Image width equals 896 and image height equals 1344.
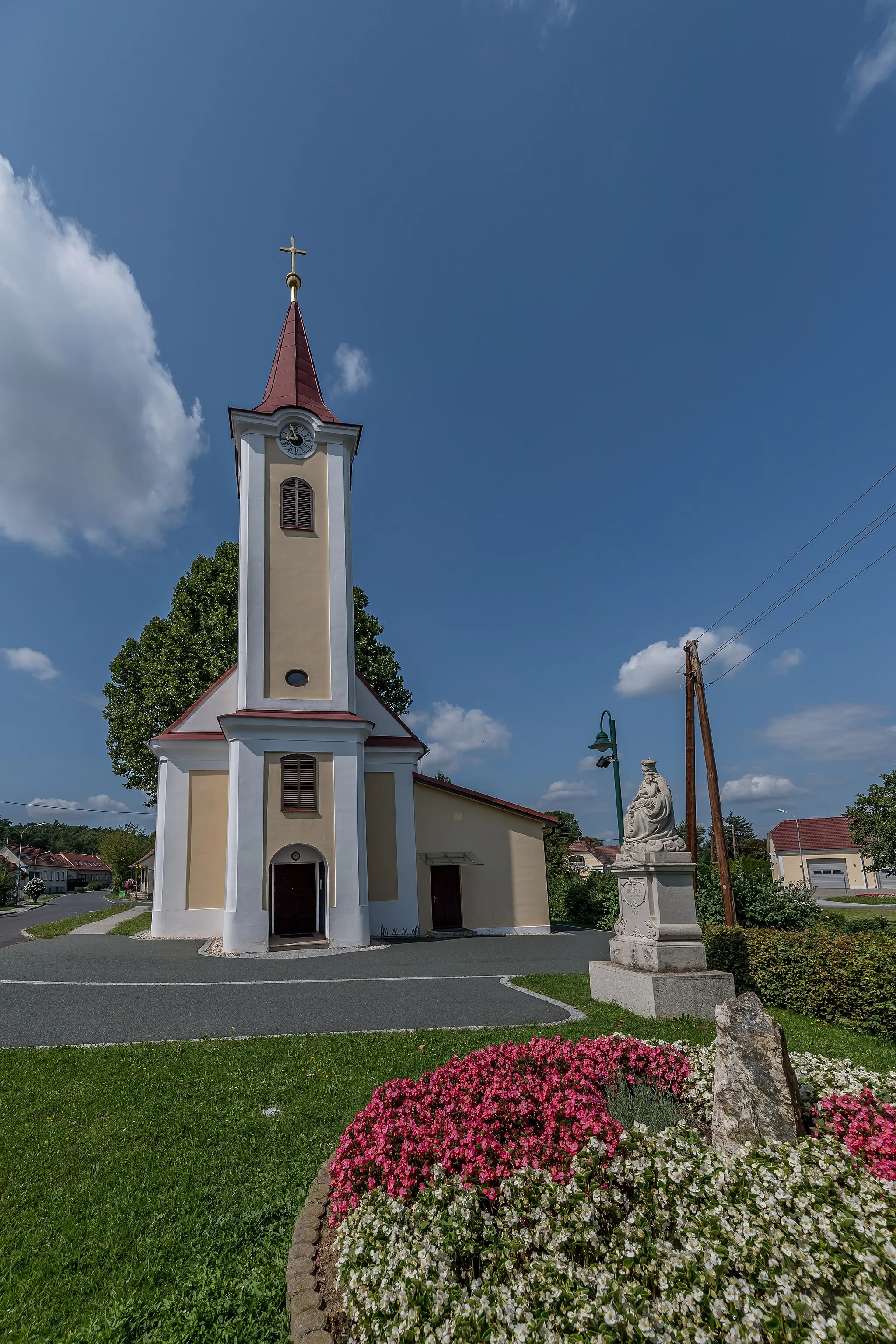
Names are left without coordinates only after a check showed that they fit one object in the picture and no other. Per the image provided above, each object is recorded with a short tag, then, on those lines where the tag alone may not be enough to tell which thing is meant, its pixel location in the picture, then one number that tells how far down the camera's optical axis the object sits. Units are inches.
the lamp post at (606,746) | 807.1
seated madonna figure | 376.5
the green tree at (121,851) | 2236.7
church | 724.7
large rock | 158.1
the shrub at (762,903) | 704.4
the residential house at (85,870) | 3973.9
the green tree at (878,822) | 1309.1
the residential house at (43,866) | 3324.3
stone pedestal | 340.5
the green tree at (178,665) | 1111.0
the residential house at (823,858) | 2583.7
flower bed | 104.5
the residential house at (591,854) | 3323.6
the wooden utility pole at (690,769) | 711.7
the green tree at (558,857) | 1167.6
